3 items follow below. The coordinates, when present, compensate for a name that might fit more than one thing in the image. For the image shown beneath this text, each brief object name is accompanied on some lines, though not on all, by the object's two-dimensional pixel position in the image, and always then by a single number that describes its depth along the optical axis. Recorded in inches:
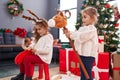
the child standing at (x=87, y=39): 69.6
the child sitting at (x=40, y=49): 82.2
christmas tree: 130.7
